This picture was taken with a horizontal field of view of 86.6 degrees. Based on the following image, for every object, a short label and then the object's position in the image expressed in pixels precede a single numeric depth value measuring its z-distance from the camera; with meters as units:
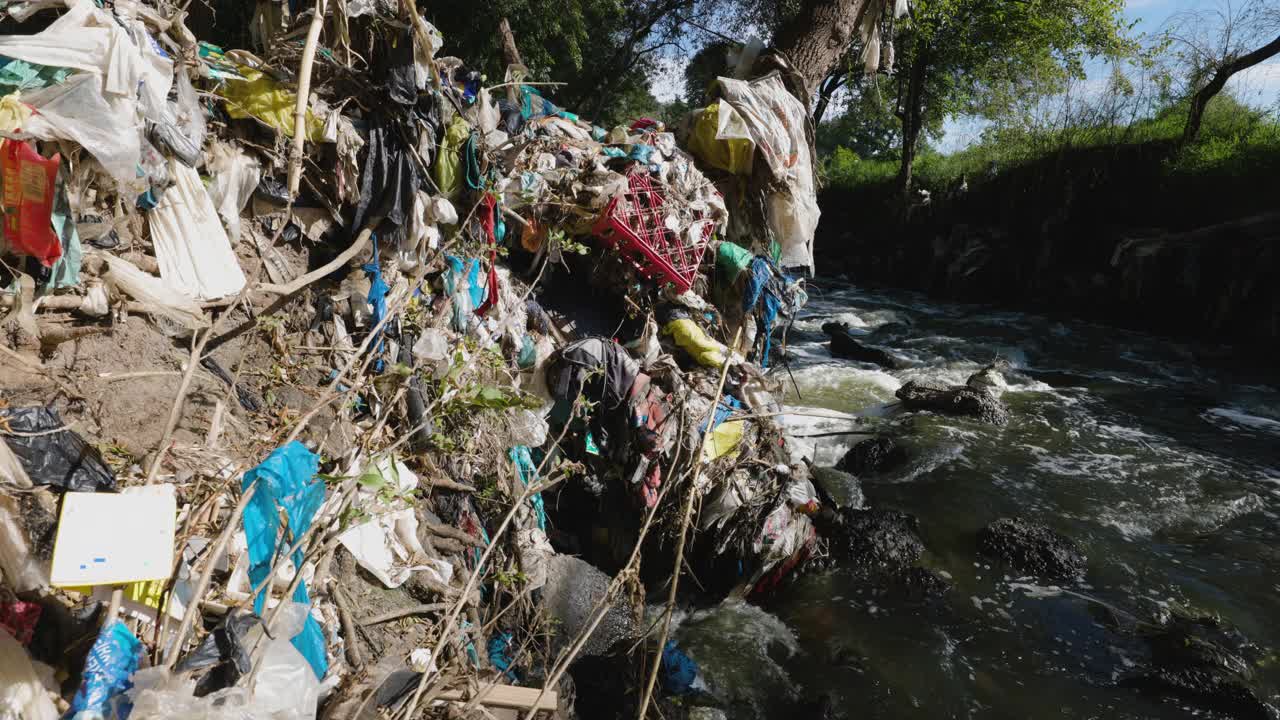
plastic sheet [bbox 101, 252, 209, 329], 2.47
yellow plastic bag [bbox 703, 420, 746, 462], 4.18
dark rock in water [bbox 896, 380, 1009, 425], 7.54
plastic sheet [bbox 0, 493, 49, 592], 1.56
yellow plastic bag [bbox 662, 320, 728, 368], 4.34
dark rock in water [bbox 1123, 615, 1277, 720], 3.69
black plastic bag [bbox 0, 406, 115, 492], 1.75
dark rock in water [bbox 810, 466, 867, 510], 5.77
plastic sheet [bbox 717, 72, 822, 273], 4.71
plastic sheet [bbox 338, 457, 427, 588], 2.56
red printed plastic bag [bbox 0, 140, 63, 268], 2.01
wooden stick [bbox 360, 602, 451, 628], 2.43
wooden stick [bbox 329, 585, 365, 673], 2.20
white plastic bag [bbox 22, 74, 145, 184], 2.16
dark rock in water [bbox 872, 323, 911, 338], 11.62
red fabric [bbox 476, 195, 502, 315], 3.83
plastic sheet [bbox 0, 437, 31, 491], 1.64
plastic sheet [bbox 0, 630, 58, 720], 1.38
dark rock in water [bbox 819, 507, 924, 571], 4.88
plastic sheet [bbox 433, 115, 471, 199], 3.58
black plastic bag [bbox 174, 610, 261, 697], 1.60
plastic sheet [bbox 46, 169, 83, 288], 2.20
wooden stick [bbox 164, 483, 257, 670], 1.52
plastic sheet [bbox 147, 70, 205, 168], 2.52
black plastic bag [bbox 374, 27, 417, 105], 3.22
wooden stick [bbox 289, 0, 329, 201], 2.71
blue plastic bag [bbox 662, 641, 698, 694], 3.42
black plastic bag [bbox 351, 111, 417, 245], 3.23
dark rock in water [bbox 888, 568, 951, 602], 4.62
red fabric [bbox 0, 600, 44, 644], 1.52
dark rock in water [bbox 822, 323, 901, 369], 9.77
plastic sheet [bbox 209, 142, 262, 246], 2.85
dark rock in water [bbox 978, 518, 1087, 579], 4.86
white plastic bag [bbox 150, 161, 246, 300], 2.65
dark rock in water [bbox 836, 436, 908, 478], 6.38
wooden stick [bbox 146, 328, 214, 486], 1.75
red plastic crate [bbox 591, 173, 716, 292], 4.13
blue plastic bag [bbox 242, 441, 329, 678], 1.83
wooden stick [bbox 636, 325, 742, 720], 1.57
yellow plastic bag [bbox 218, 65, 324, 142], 2.96
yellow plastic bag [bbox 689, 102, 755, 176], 4.67
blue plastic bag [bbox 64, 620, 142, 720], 1.48
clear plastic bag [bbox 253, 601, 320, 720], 1.69
